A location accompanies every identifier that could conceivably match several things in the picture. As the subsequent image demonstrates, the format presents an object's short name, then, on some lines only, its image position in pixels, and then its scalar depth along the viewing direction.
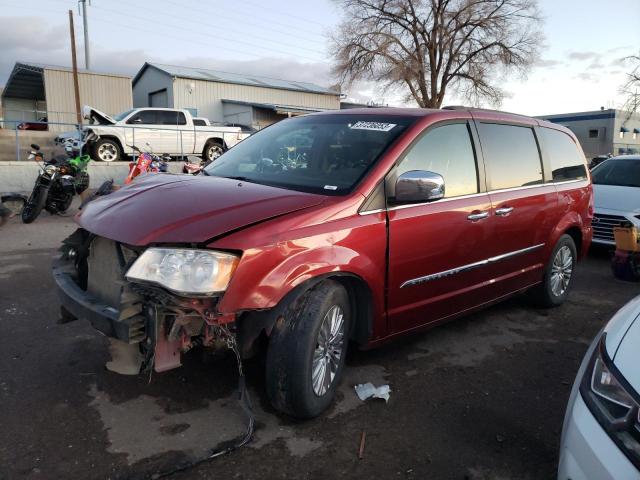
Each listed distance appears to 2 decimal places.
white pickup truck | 15.90
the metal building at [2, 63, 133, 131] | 27.86
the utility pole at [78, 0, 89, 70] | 35.38
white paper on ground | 3.20
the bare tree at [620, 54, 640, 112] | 22.40
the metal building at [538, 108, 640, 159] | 47.81
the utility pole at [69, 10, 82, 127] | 25.55
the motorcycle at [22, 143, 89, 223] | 9.02
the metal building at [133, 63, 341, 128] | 33.53
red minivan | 2.54
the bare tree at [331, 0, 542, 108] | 34.94
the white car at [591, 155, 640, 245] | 7.21
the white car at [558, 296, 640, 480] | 1.68
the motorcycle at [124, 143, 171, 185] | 10.95
